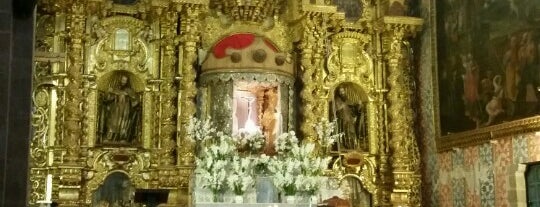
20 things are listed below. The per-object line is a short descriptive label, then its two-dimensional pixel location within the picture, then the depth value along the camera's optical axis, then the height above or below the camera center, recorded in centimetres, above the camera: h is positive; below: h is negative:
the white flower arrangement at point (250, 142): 1866 +118
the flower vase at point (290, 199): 1753 -23
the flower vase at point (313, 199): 1778 -25
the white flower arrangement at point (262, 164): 1805 +61
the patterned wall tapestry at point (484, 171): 1722 +42
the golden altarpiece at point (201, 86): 1902 +275
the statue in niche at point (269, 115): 1961 +195
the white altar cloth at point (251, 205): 1691 -34
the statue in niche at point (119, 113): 1961 +204
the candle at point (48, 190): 1009 +1
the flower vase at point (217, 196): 1725 -14
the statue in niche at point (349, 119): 2153 +199
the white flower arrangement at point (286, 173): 1755 +38
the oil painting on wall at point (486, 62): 1703 +309
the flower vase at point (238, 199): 1720 -21
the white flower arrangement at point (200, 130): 1842 +147
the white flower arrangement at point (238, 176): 1714 +31
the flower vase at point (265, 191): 1803 -4
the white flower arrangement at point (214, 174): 1708 +36
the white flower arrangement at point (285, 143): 1866 +115
